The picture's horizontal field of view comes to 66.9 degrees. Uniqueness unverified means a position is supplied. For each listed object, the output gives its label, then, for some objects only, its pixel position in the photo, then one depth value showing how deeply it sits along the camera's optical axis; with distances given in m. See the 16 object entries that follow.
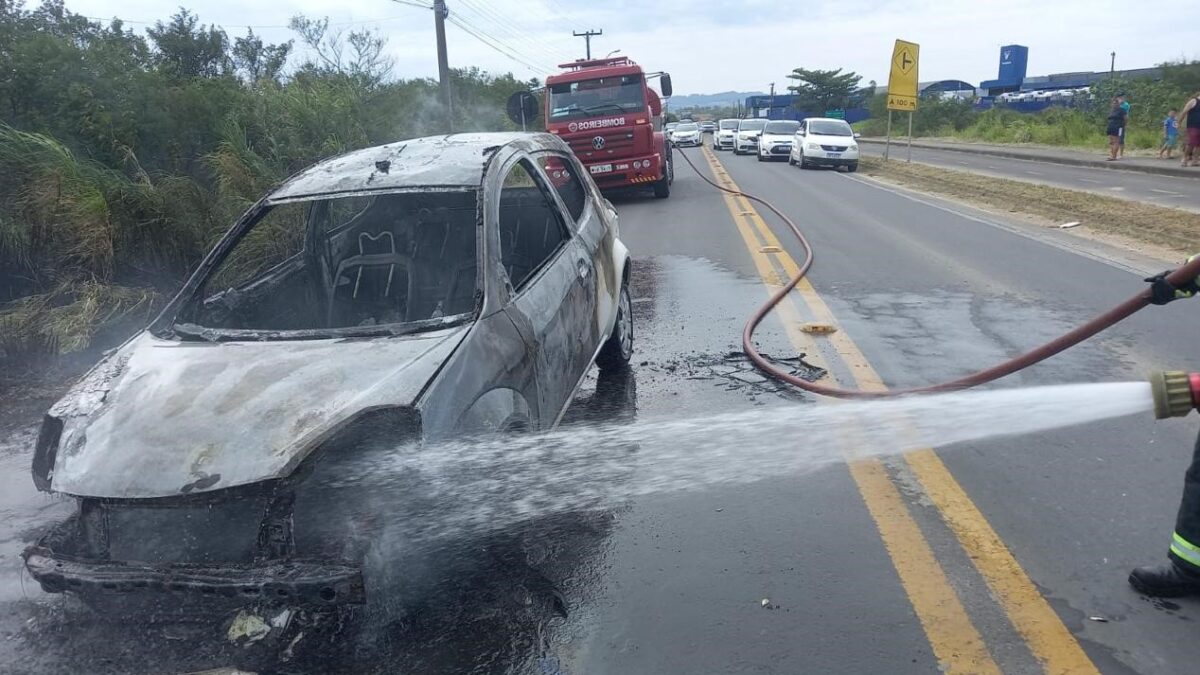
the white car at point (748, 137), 37.00
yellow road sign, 26.81
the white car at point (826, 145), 25.58
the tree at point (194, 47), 16.59
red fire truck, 16.41
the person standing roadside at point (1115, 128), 24.27
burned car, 2.75
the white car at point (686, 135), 45.00
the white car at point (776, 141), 30.48
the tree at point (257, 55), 23.42
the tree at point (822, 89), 82.06
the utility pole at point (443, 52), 19.17
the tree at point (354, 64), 16.47
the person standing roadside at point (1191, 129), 20.58
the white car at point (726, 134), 42.67
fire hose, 3.26
